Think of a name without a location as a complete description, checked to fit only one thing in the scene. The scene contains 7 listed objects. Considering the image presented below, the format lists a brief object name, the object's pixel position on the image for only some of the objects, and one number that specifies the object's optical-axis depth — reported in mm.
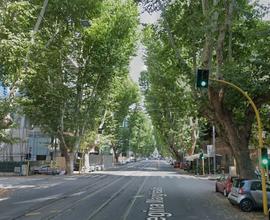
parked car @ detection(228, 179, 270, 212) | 20078
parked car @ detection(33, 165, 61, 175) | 57000
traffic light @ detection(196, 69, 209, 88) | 18547
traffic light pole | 18612
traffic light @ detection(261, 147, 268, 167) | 18734
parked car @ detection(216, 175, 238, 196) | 26050
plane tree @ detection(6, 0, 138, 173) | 48031
